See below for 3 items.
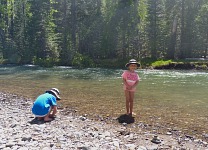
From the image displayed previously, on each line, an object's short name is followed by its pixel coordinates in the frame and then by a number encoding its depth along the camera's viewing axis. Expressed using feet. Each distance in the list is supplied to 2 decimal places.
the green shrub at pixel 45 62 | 98.93
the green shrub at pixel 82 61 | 96.87
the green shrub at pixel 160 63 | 91.67
